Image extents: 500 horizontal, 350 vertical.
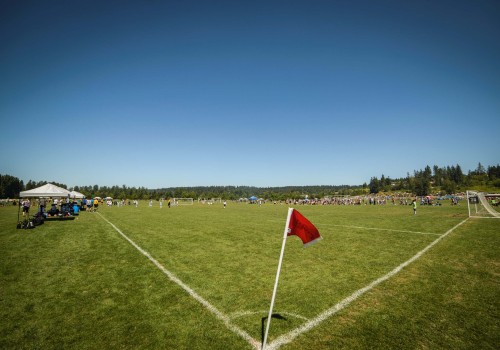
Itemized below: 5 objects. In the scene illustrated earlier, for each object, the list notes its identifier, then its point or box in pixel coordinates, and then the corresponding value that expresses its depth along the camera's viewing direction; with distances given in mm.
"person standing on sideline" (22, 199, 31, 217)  25369
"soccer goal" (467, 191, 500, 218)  26328
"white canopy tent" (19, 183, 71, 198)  20181
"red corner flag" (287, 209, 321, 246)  4844
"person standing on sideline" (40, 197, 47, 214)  22162
